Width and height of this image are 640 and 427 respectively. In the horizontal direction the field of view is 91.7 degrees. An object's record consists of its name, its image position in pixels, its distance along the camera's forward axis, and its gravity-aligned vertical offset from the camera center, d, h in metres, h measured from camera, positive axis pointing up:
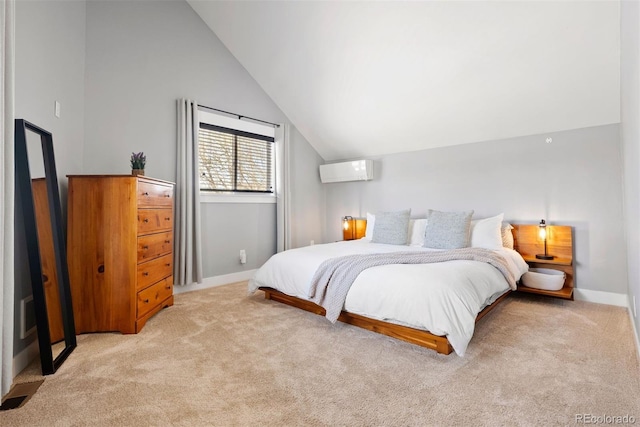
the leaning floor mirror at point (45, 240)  1.83 -0.17
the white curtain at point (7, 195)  1.50 +0.10
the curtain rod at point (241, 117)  3.86 +1.31
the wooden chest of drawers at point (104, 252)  2.39 -0.29
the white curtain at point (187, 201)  3.47 +0.14
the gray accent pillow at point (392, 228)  3.79 -0.20
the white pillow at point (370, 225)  4.26 -0.19
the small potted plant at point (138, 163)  2.80 +0.46
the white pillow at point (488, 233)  3.32 -0.24
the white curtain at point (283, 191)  4.51 +0.32
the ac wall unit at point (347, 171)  4.75 +0.65
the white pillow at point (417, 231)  3.82 -0.24
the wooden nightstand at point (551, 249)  3.15 -0.41
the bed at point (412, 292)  1.98 -0.60
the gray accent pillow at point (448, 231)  3.35 -0.21
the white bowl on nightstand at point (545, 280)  3.05 -0.69
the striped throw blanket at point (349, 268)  2.46 -0.47
